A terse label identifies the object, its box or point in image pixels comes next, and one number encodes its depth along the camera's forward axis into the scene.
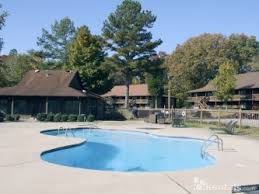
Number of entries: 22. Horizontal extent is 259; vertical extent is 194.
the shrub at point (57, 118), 22.56
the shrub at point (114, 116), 27.12
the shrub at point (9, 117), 21.96
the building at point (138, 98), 46.01
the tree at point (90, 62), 29.69
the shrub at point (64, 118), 22.76
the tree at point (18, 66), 37.43
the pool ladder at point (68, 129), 16.07
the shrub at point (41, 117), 22.62
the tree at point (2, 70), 15.85
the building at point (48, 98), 24.40
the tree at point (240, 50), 43.85
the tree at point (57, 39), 43.81
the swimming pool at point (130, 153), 8.98
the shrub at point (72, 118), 22.84
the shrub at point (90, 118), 23.15
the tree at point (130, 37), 31.49
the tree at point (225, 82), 35.17
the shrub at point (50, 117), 22.57
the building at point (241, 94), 36.35
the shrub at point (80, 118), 23.04
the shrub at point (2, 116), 21.40
